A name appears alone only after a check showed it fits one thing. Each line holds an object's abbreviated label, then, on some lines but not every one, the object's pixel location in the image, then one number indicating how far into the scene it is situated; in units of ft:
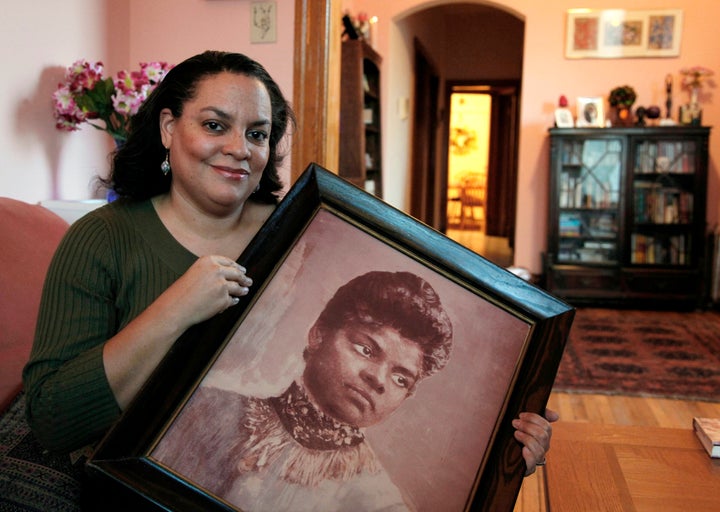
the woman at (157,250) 3.04
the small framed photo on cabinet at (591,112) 19.10
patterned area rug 11.60
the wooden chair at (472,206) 44.96
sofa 4.60
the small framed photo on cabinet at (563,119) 19.19
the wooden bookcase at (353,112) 15.49
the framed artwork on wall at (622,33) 19.03
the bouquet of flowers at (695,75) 18.52
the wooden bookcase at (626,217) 18.67
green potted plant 18.74
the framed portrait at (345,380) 2.76
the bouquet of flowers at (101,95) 7.72
